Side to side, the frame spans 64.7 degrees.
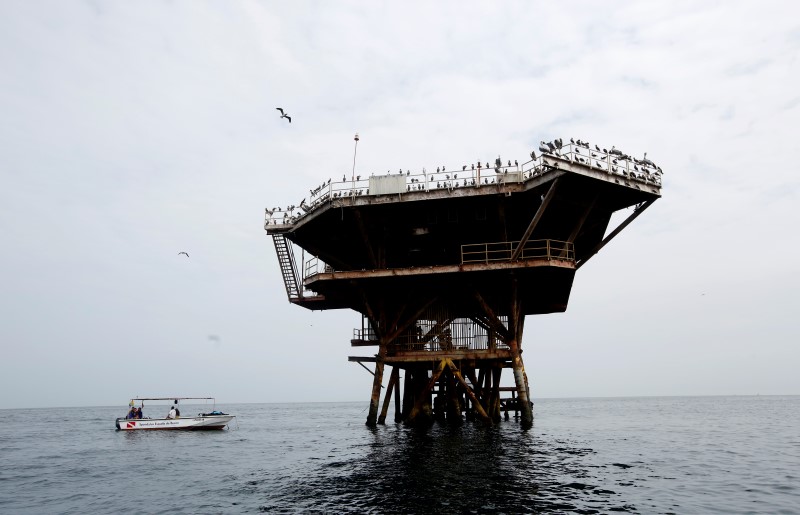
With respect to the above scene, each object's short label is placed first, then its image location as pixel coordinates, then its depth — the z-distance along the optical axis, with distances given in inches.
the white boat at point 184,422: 1936.5
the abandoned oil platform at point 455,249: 1186.0
